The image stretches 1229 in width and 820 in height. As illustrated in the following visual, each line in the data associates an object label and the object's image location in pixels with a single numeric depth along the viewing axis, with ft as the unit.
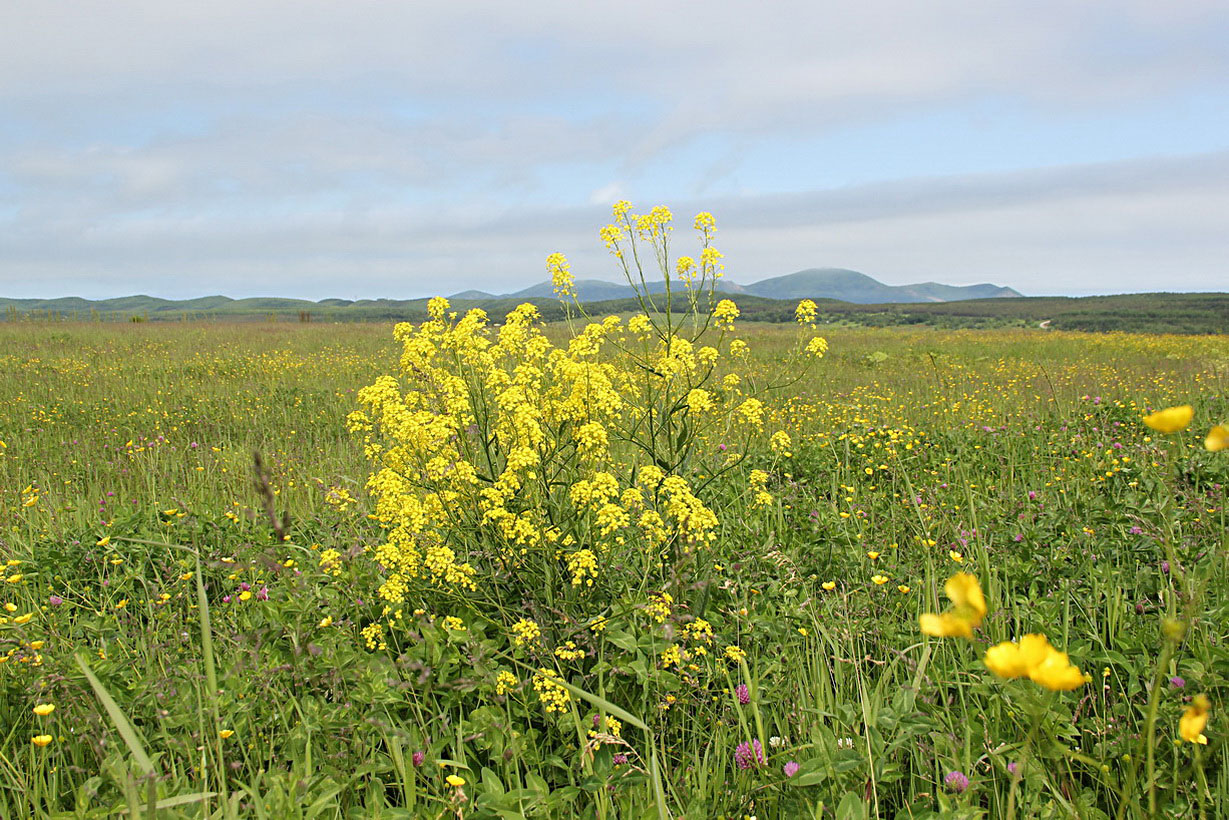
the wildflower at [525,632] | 7.61
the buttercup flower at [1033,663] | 2.18
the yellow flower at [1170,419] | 2.18
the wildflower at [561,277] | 11.09
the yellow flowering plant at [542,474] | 8.27
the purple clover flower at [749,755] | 6.39
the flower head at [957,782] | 5.92
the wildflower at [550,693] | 7.07
